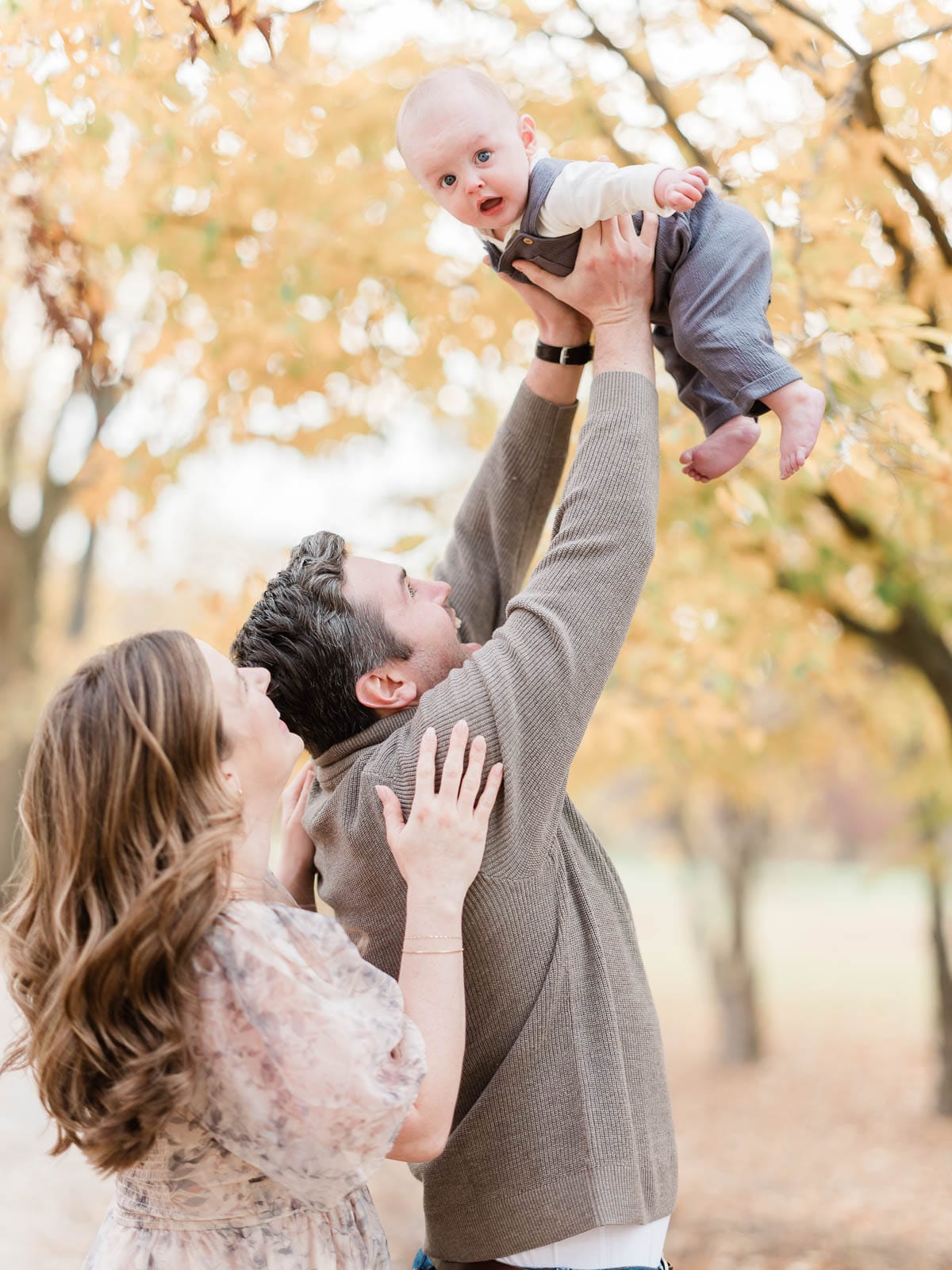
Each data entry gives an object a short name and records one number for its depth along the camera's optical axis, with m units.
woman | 1.40
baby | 1.81
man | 1.61
